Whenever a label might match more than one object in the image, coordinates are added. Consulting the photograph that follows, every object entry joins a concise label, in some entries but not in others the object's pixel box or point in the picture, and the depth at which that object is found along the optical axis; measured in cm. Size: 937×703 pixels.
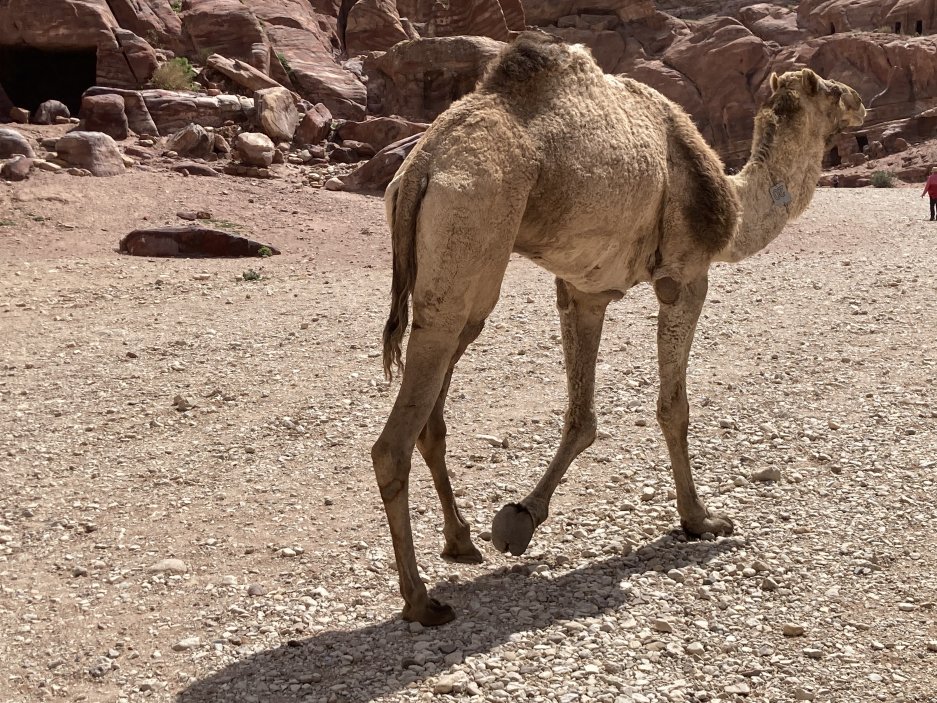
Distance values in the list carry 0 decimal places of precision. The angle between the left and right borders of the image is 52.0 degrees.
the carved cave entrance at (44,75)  2566
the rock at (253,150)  2017
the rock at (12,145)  1772
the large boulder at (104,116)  2064
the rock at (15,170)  1641
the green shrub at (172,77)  2373
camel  394
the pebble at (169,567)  498
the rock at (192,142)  2038
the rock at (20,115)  2156
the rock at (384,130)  2302
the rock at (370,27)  3225
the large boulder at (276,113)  2247
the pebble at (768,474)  582
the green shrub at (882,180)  2814
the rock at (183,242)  1392
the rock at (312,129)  2334
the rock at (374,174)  1967
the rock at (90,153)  1786
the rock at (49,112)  2158
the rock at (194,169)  1902
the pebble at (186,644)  422
